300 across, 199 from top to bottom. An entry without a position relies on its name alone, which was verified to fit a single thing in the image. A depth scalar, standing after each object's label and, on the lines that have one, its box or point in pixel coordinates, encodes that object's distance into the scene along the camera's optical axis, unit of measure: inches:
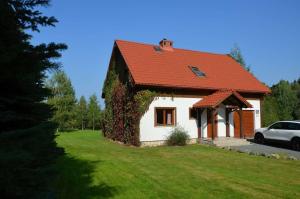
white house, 831.1
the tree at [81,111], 1790.1
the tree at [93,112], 1804.9
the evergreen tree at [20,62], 162.3
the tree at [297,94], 1544.0
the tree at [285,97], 1614.1
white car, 746.8
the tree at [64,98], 1579.7
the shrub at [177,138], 826.2
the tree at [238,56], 1987.0
